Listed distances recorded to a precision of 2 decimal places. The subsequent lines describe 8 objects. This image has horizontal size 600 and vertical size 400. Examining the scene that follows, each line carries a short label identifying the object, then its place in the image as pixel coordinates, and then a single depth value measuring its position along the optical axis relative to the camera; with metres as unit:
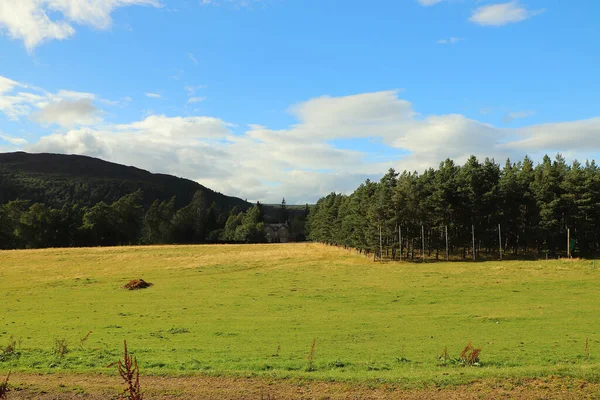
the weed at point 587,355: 17.95
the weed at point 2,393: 8.11
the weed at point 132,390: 6.52
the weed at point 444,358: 17.76
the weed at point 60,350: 19.09
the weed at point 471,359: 17.20
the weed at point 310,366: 16.52
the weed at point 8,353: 18.92
